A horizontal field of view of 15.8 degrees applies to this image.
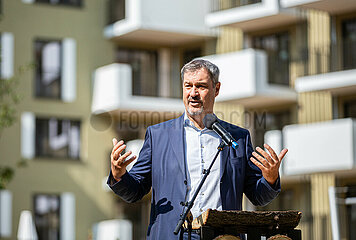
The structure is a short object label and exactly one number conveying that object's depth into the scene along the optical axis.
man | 10.02
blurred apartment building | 39.03
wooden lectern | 9.11
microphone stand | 9.38
